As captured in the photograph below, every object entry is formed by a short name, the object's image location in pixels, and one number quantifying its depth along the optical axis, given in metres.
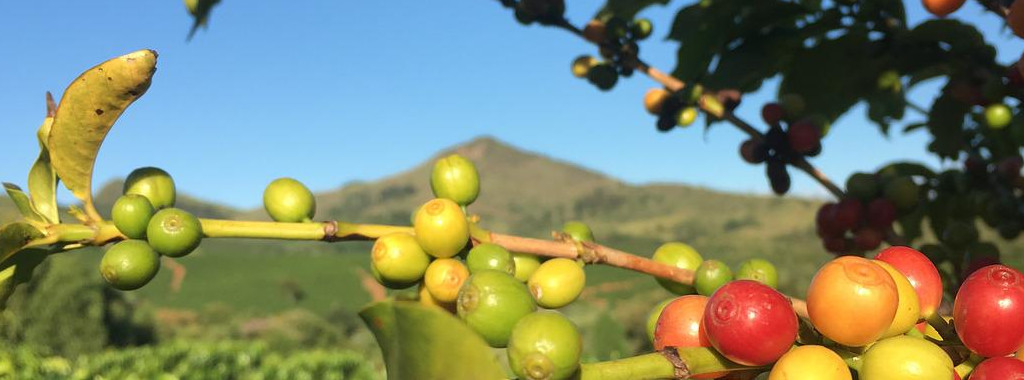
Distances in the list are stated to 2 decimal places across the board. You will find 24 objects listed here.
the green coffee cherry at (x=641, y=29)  0.34
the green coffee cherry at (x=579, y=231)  0.19
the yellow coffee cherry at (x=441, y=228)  0.16
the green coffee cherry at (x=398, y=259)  0.16
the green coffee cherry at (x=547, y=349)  0.11
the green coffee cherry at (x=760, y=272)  0.18
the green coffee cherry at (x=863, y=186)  0.28
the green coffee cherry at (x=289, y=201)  0.18
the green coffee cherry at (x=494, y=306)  0.13
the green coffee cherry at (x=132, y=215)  0.17
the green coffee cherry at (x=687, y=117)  0.31
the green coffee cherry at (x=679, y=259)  0.20
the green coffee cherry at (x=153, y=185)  0.19
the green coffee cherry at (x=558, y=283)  0.16
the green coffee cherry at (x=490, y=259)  0.16
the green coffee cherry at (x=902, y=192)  0.27
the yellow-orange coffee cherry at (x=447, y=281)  0.16
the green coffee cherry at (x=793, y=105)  0.30
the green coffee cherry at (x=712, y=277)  0.18
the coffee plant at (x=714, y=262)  0.12
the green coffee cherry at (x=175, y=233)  0.17
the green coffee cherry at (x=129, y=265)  0.17
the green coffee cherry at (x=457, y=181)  0.19
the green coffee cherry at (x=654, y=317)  0.16
